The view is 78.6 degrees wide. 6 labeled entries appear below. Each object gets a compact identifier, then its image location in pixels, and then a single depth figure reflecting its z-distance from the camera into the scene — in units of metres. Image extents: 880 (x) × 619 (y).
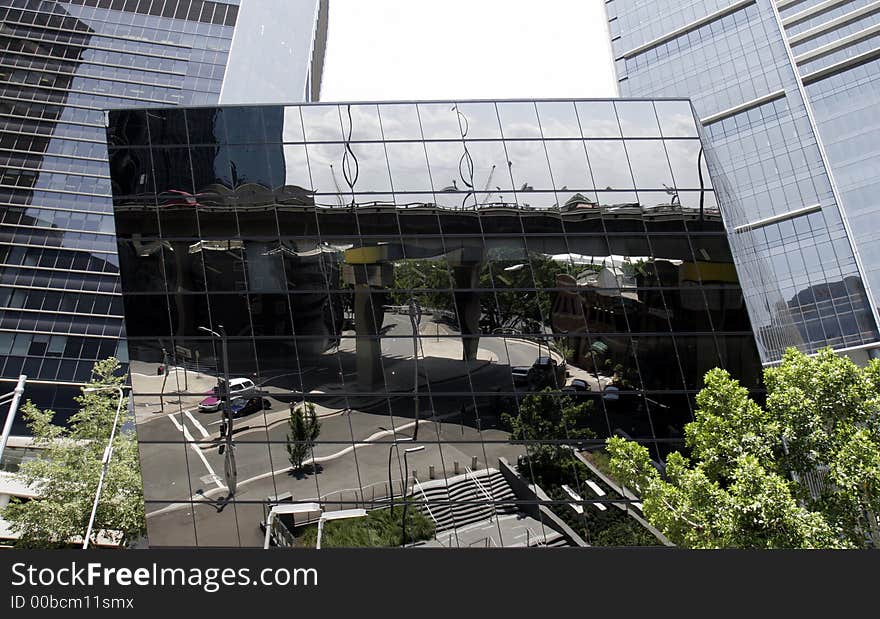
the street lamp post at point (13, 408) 19.41
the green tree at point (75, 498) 26.47
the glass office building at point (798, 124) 42.56
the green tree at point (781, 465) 12.10
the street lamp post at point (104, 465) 23.15
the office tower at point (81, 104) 49.16
